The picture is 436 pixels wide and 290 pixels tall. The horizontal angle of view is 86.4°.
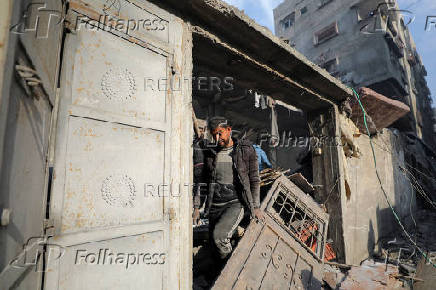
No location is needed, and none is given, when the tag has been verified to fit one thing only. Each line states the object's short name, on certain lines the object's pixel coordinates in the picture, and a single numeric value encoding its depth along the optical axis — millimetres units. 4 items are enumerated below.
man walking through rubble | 3480
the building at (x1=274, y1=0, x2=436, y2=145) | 16828
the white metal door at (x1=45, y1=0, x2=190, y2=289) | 1826
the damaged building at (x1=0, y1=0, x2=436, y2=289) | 1249
